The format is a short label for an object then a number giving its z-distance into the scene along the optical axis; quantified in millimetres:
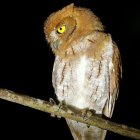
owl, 5598
